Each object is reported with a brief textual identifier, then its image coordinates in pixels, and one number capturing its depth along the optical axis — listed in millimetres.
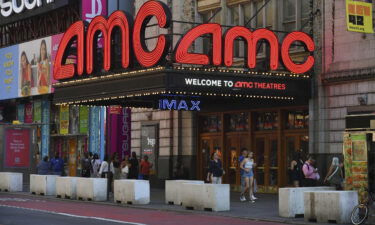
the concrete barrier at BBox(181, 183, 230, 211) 25328
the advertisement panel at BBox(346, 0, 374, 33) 26214
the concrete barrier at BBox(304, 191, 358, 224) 20703
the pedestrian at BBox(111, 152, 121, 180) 34875
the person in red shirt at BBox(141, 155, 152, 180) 35594
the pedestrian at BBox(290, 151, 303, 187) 28625
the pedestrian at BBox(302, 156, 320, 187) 27641
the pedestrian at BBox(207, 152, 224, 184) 30012
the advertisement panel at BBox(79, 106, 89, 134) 48562
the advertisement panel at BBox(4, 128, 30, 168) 40656
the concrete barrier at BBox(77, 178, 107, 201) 31156
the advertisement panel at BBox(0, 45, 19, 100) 53219
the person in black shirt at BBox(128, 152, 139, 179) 34094
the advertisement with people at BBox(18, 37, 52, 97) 49281
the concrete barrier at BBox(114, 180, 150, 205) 28828
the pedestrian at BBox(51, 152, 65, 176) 37472
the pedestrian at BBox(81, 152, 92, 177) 37844
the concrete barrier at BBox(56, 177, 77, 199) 32469
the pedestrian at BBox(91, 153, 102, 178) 37594
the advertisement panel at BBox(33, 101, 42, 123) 53531
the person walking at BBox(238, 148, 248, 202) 29448
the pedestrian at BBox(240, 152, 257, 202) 29328
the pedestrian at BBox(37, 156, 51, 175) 37062
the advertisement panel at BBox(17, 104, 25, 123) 55906
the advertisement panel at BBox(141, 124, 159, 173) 41312
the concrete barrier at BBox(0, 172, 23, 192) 38000
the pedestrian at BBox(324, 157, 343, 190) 25522
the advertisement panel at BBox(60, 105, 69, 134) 50938
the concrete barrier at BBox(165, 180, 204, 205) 28547
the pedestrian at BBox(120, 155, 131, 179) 33812
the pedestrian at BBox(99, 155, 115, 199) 33469
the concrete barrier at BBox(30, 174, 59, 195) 35000
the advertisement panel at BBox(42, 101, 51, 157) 52781
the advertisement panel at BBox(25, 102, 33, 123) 54906
